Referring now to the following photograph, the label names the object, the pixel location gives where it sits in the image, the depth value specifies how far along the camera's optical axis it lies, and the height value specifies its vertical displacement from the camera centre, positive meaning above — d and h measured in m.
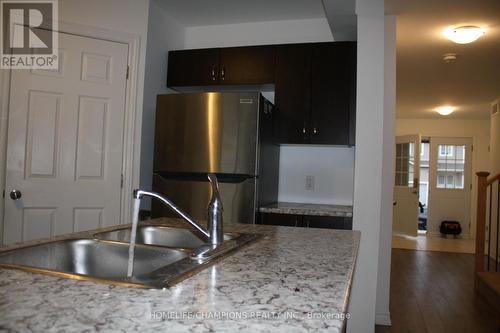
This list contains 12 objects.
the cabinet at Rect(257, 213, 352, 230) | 2.67 -0.32
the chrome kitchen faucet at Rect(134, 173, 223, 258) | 1.19 -0.15
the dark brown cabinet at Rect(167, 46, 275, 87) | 3.08 +0.84
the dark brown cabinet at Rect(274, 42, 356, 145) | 2.90 +0.61
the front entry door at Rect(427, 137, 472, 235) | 8.05 -0.04
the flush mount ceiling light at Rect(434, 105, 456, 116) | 6.87 +1.24
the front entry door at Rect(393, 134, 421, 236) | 7.62 -0.17
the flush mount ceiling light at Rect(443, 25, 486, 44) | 3.31 +1.25
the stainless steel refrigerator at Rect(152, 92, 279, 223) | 2.71 +0.14
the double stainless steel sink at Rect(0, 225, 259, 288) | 1.07 -0.26
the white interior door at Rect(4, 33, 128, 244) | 2.56 +0.15
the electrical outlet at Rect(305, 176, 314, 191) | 3.25 -0.07
